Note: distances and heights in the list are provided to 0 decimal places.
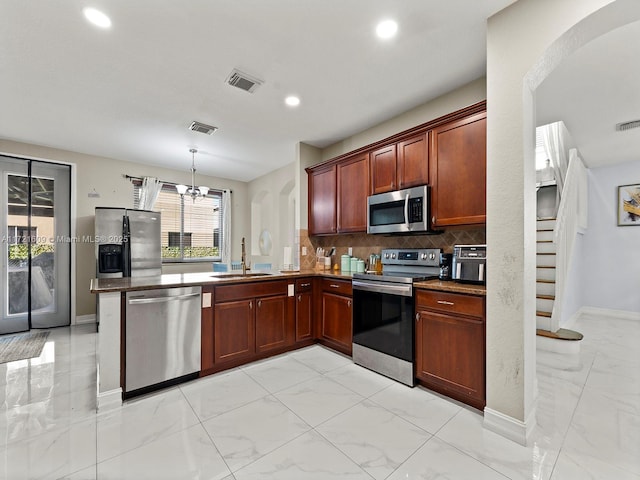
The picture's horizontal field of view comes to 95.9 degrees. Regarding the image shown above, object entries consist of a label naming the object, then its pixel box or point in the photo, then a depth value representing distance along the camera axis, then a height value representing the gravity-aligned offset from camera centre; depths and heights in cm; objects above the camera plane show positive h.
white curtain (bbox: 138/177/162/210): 507 +90
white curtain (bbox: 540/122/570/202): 359 +127
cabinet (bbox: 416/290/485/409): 206 -79
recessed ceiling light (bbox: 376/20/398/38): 196 +149
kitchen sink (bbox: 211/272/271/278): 304 -36
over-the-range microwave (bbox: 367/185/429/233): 271 +31
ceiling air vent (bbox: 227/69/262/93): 252 +147
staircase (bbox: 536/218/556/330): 368 -44
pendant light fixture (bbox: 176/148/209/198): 414 +77
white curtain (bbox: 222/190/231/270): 610 +27
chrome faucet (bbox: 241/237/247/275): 327 -20
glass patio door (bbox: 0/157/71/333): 407 -3
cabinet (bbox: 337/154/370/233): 339 +60
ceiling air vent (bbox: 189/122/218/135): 351 +144
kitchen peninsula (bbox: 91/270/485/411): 218 -72
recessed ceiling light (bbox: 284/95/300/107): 292 +147
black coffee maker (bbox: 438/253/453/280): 262 -22
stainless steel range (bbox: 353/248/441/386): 250 -68
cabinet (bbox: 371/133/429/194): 277 +80
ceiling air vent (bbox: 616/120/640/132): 338 +139
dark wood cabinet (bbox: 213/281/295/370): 276 -81
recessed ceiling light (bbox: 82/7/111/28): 184 +148
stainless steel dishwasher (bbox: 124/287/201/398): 228 -79
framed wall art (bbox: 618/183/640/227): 479 +62
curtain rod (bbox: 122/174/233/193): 492 +113
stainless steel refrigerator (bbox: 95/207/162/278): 412 +0
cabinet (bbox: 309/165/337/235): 377 +57
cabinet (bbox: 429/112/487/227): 234 +61
